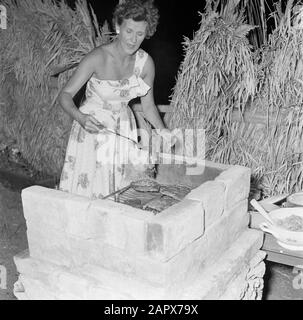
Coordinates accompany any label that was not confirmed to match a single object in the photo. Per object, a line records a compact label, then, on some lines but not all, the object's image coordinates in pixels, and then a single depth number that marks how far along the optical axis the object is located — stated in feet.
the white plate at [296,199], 9.98
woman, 9.50
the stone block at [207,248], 6.32
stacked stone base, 6.44
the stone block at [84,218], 6.17
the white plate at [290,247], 8.47
